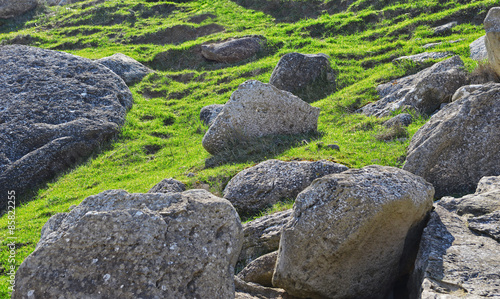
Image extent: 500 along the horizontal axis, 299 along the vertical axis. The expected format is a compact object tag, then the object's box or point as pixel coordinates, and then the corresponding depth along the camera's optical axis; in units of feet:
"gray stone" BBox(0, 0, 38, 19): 92.94
